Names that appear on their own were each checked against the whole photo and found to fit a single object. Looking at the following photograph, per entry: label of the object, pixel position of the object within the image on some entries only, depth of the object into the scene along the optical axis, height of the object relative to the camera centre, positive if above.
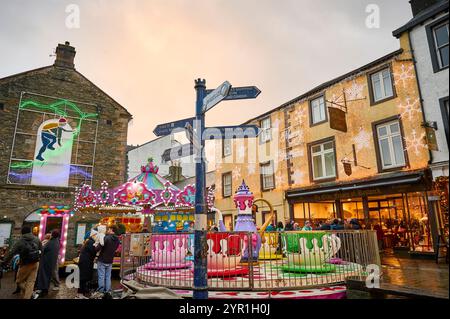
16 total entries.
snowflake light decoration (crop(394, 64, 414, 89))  11.62 +5.85
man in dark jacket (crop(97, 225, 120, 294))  7.56 -0.87
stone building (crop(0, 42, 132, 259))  16.25 +5.05
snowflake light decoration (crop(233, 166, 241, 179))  20.41 +3.65
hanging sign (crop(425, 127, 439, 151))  9.49 +2.80
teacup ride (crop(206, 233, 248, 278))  6.24 -0.62
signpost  4.25 +1.49
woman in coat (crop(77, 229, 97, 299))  7.97 -0.96
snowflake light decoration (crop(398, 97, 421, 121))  11.30 +4.42
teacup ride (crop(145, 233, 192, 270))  7.44 -0.54
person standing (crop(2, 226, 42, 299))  6.86 -0.81
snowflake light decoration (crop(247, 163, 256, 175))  19.23 +3.71
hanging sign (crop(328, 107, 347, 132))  13.51 +4.76
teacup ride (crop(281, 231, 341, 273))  6.61 -0.58
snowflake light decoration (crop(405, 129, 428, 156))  10.89 +2.98
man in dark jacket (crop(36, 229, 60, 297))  8.50 -1.06
